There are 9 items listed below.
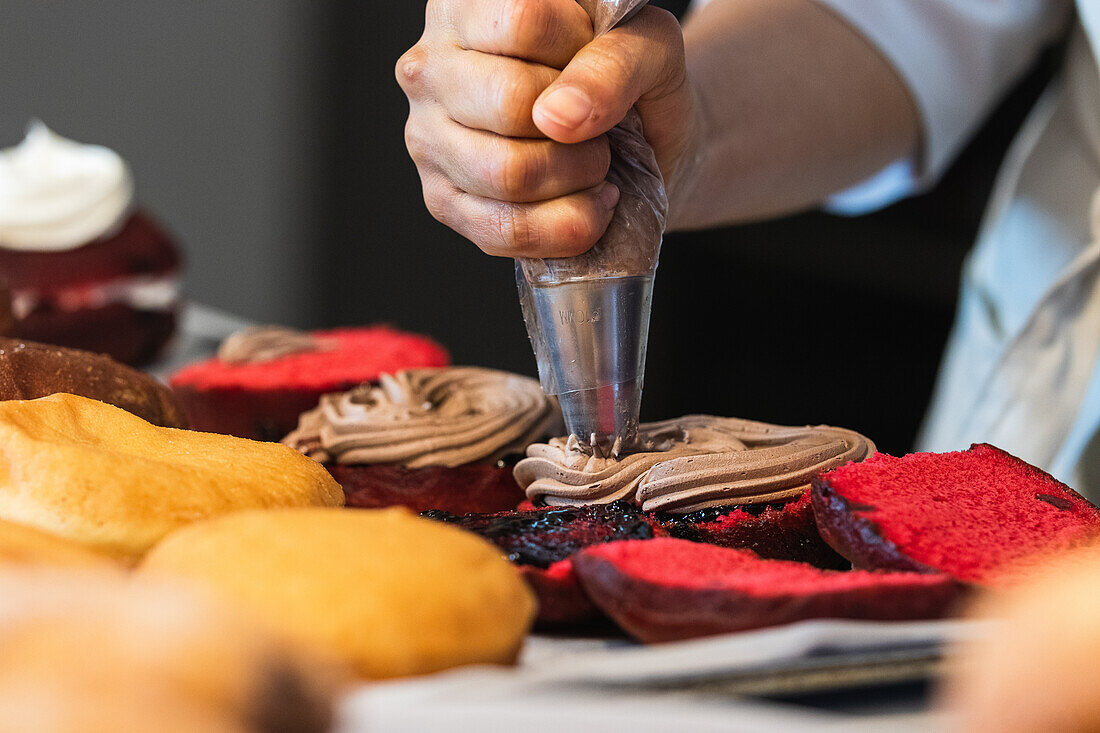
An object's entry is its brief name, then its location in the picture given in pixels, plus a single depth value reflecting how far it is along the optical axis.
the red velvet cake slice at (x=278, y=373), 1.23
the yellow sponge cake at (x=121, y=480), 0.96
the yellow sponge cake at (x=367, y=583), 0.91
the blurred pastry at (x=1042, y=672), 0.73
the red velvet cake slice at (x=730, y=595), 0.94
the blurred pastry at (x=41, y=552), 0.92
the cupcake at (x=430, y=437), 1.11
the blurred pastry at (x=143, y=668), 0.67
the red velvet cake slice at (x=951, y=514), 0.98
